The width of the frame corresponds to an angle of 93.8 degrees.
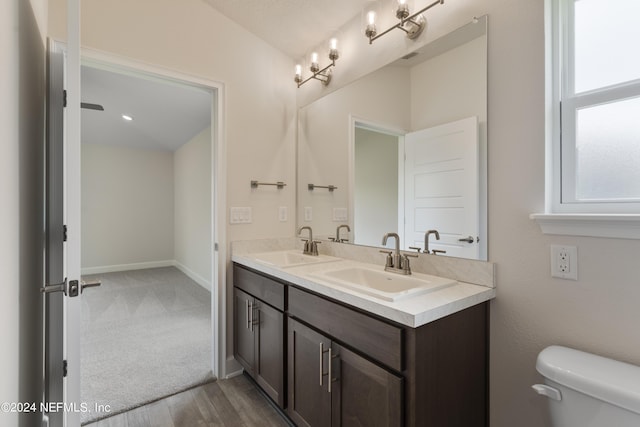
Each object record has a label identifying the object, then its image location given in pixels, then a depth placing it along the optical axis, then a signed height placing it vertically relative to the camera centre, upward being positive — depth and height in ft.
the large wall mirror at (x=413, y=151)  4.58 +1.17
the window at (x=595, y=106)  3.41 +1.28
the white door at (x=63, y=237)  3.33 -0.30
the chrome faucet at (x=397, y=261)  5.07 -0.86
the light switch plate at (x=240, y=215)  7.29 -0.06
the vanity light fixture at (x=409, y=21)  5.13 +3.33
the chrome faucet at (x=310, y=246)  7.46 -0.86
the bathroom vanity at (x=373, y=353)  3.40 -1.89
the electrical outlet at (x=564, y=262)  3.57 -0.61
